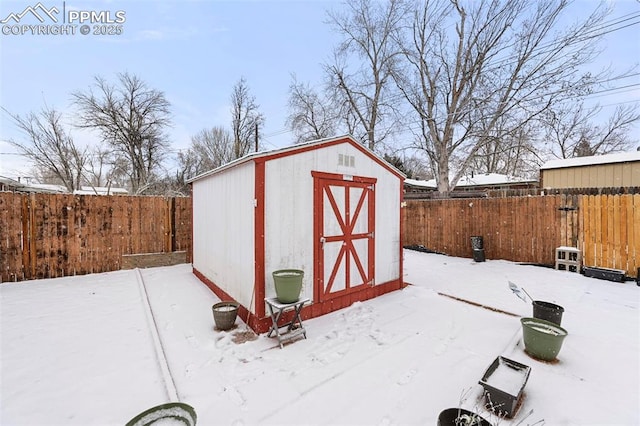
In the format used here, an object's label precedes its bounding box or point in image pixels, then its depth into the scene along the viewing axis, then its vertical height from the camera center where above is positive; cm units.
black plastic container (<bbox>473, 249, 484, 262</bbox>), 852 -137
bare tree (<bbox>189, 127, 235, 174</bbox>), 2478 +609
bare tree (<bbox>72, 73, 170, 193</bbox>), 1722 +627
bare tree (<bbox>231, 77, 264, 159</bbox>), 2152 +769
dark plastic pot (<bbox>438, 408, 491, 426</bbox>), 180 -149
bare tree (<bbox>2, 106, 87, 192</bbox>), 1319 +360
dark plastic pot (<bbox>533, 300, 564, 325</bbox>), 383 -144
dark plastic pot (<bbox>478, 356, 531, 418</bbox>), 234 -163
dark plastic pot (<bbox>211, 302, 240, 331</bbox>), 391 -150
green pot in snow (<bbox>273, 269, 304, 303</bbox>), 364 -100
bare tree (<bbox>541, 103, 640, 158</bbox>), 1783 +521
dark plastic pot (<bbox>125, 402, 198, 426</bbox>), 190 -147
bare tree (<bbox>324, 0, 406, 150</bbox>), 1466 +847
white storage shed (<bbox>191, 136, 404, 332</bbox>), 401 -22
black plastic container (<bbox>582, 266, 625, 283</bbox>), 622 -147
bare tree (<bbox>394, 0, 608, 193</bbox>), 1081 +629
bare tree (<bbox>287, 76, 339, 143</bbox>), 1766 +650
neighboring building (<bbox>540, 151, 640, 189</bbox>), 1030 +161
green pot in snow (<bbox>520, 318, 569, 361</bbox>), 313 -150
